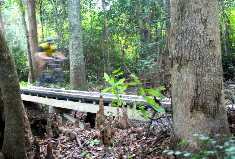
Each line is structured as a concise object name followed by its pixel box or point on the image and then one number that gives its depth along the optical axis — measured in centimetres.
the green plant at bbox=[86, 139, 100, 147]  448
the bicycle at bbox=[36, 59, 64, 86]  1056
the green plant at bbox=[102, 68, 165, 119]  306
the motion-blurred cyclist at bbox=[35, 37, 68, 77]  989
